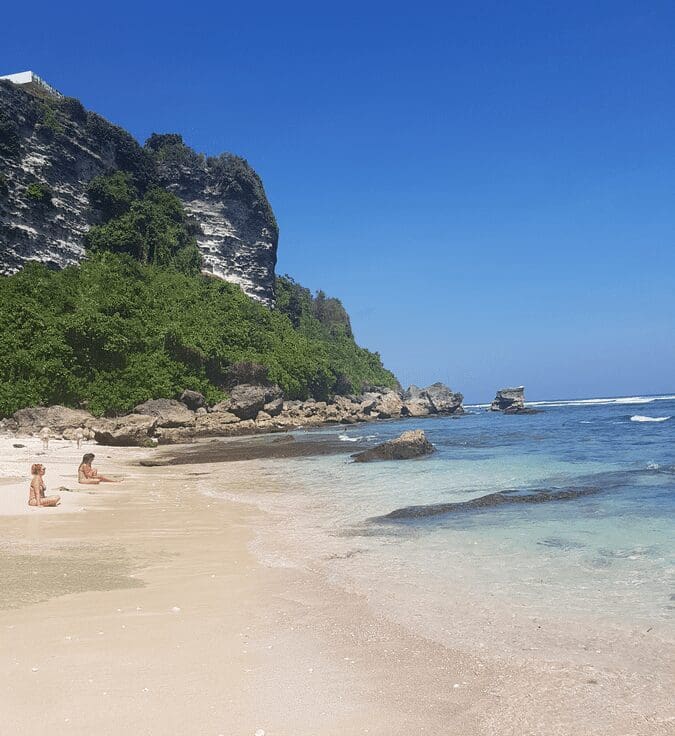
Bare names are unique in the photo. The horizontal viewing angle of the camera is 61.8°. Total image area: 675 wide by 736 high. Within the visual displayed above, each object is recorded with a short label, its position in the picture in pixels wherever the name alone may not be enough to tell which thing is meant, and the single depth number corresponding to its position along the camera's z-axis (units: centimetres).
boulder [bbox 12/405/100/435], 3169
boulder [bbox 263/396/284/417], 4800
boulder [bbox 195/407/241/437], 3868
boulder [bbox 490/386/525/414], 8419
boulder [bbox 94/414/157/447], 2760
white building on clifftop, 6244
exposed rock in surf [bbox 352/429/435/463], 2130
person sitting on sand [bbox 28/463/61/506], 1065
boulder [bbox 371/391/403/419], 6612
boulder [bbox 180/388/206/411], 4316
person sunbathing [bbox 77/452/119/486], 1415
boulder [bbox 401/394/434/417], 7275
